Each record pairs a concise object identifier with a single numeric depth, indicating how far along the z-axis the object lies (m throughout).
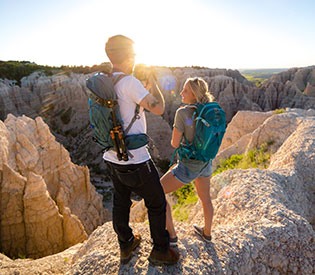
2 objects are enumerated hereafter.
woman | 2.68
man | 2.18
